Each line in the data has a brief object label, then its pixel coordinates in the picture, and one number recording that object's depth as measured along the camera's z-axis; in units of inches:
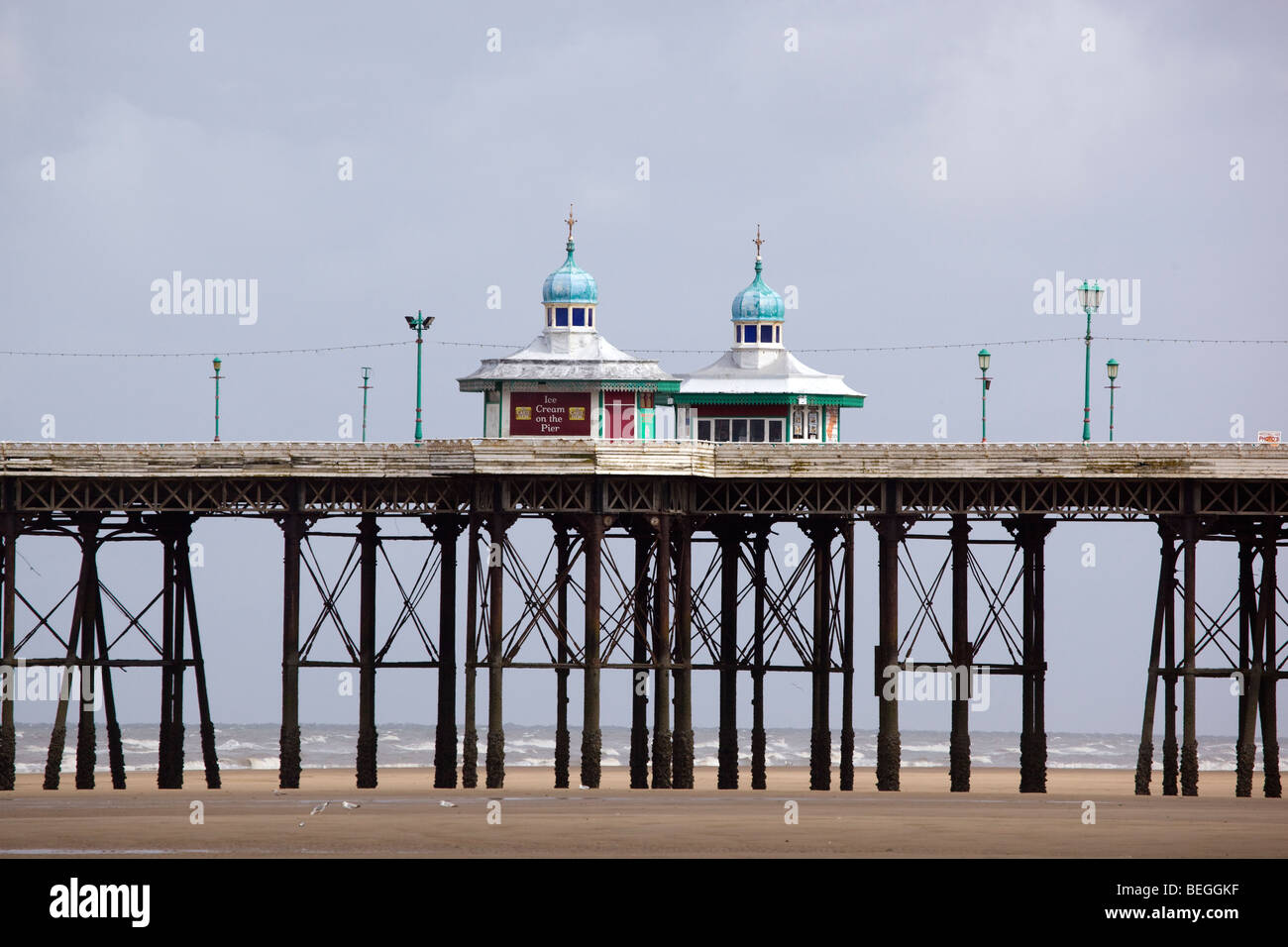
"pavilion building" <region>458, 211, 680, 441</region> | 3043.8
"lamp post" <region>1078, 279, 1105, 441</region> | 3093.0
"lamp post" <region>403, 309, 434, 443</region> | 3129.9
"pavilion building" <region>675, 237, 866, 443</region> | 3275.1
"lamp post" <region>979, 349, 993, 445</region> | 3110.2
